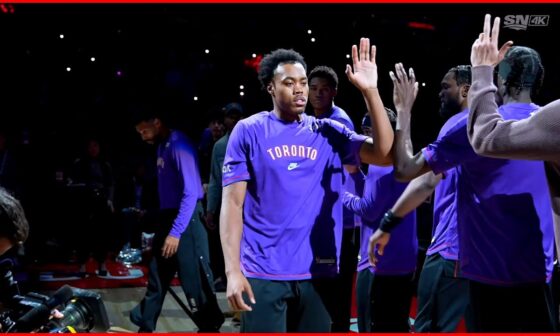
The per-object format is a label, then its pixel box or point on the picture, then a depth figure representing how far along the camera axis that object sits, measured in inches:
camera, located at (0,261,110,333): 88.0
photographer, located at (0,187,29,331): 84.4
